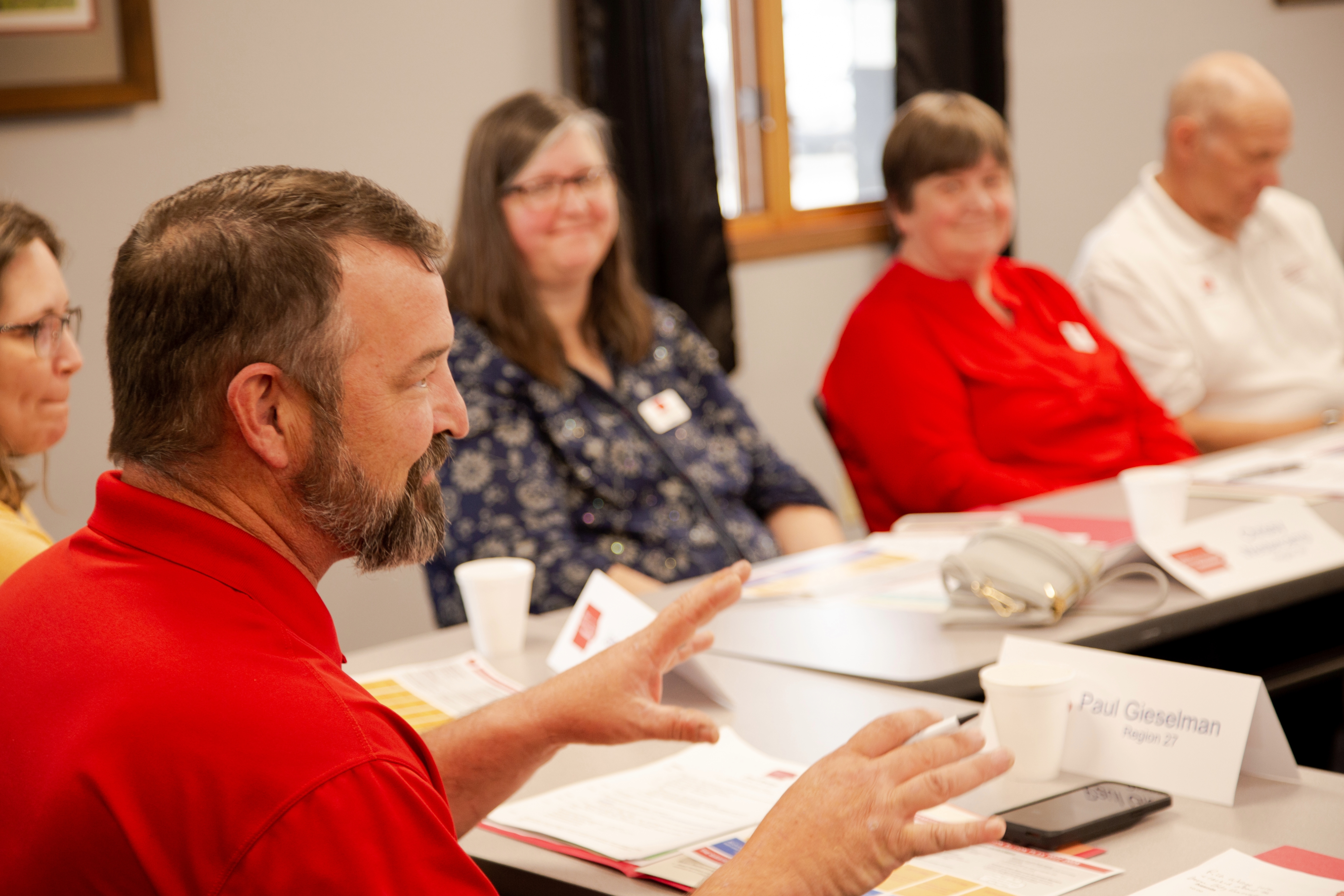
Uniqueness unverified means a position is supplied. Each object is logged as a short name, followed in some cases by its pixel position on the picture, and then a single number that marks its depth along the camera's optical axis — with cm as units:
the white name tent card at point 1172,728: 305
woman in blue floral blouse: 384
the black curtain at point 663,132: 524
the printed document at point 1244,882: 290
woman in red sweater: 418
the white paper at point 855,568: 357
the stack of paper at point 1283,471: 386
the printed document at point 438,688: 327
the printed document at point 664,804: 303
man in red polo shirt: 272
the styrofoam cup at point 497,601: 341
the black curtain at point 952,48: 619
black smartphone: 299
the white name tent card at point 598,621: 334
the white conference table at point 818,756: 297
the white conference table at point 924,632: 331
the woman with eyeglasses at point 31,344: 333
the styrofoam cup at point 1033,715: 308
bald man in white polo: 469
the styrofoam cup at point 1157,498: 360
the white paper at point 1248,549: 348
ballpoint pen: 304
